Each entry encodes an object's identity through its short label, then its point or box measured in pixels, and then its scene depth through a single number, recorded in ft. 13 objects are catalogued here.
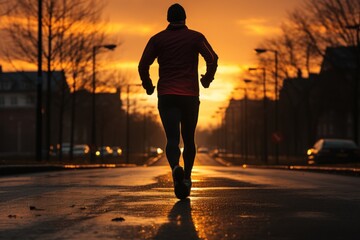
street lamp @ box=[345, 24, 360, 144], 151.77
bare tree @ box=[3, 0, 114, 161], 152.56
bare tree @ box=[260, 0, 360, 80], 165.68
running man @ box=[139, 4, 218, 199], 30.86
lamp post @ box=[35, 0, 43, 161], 118.32
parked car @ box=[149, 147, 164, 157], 492.91
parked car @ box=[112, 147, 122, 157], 367.58
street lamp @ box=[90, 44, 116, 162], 167.43
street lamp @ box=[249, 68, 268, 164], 229.31
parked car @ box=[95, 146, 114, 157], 314.08
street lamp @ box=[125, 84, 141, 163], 257.34
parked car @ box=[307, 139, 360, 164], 134.51
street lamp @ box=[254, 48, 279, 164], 208.79
